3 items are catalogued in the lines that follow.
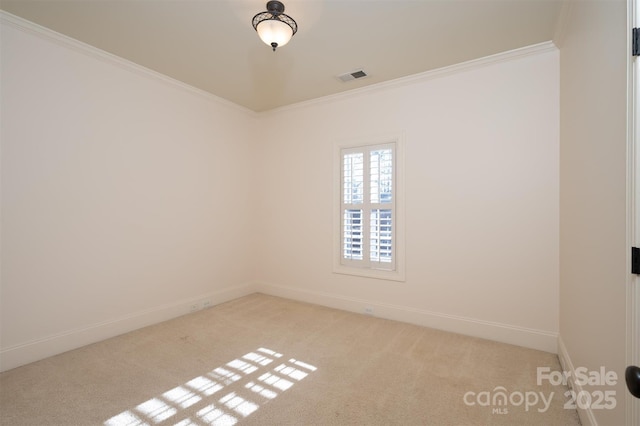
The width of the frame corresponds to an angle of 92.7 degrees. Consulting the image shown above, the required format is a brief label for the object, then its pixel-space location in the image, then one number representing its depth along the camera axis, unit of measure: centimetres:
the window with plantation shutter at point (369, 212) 363
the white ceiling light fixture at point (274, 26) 226
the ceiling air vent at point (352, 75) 342
